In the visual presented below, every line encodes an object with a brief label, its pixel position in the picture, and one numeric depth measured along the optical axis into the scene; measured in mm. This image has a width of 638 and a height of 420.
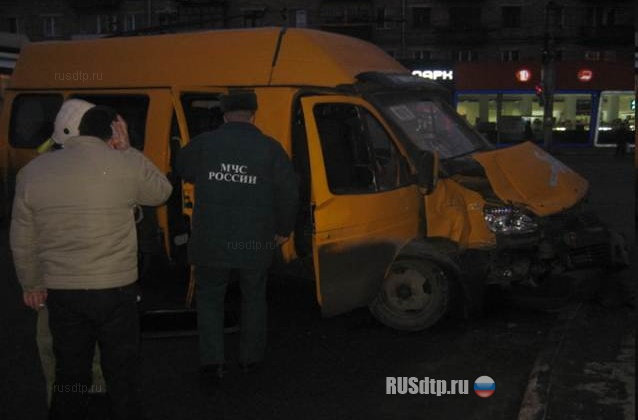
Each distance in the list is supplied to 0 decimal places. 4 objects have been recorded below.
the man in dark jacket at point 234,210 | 4375
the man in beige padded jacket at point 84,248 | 3188
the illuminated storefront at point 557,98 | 36562
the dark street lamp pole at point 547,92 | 32156
